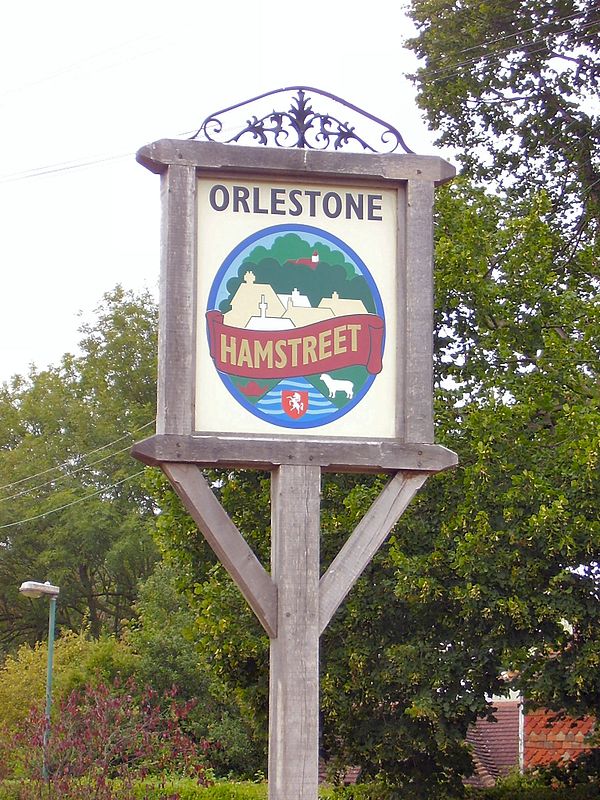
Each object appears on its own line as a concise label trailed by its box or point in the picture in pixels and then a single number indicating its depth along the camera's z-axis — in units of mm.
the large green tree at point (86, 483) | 41750
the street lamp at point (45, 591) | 22594
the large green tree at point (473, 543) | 13820
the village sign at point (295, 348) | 7438
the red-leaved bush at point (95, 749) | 14008
